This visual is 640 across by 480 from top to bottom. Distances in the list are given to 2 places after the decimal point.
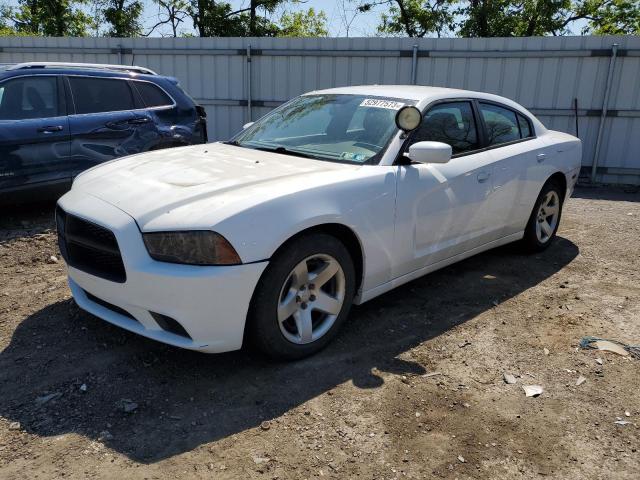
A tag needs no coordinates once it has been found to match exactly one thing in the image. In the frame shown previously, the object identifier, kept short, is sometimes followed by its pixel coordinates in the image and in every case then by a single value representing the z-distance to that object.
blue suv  5.74
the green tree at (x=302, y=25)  25.78
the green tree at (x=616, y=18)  24.41
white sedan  2.90
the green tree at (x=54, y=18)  24.33
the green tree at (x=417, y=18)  23.48
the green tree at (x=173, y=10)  23.31
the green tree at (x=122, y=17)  23.42
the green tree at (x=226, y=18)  22.80
